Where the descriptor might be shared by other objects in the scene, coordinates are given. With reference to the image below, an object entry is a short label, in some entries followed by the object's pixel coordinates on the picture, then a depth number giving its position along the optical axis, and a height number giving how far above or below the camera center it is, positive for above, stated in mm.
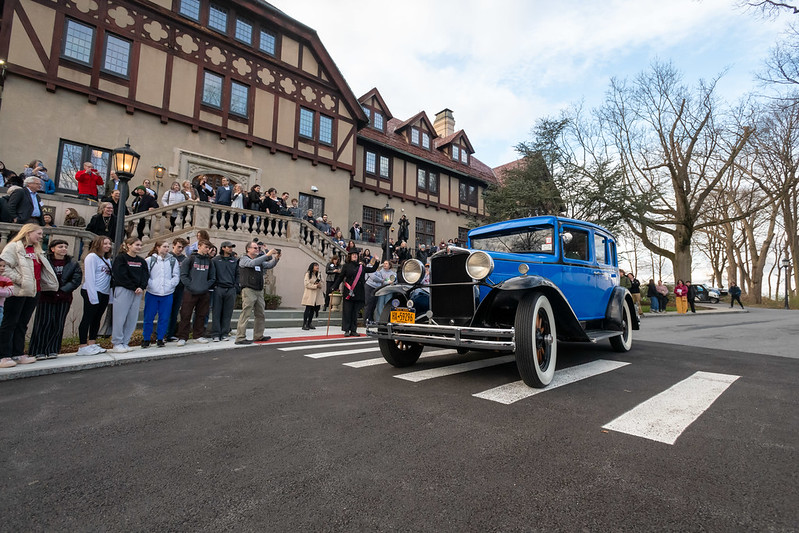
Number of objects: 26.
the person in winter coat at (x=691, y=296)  21519 +638
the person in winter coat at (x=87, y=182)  10656 +3141
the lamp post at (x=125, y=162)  7625 +2668
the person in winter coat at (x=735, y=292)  25844 +1120
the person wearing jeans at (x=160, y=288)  6820 +117
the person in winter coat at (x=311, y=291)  9406 +174
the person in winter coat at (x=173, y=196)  11797 +3073
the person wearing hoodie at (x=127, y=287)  6340 +109
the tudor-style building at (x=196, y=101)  11797 +7485
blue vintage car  3990 +66
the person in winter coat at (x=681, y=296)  21031 +604
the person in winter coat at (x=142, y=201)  11250 +2786
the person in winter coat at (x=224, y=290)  7641 +118
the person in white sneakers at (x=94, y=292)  6133 +9
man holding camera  7371 +343
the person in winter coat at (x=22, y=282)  5020 +124
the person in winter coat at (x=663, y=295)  21077 +654
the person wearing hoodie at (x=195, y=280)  7211 +283
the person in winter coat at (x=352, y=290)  9180 +215
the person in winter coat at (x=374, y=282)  10008 +473
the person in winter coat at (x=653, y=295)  20359 +603
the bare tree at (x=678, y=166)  22109 +8894
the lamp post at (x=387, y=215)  13438 +3006
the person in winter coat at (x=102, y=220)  8414 +1624
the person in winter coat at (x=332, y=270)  9969 +760
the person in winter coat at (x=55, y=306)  5578 -215
